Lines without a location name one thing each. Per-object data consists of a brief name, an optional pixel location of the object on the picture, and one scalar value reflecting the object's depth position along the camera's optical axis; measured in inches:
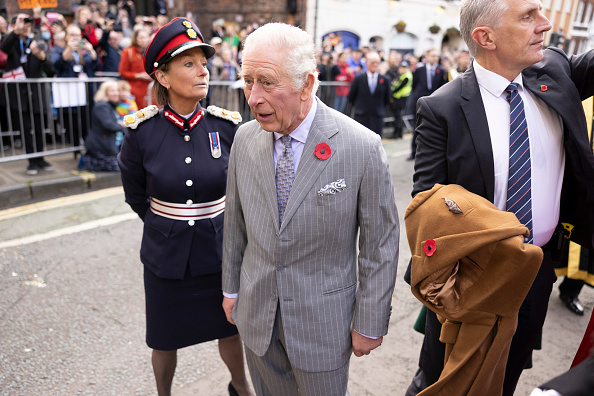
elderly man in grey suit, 69.3
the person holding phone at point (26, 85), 258.2
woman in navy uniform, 94.6
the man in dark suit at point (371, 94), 381.1
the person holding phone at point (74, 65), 301.3
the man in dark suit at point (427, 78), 411.5
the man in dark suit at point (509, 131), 76.1
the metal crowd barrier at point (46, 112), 260.4
